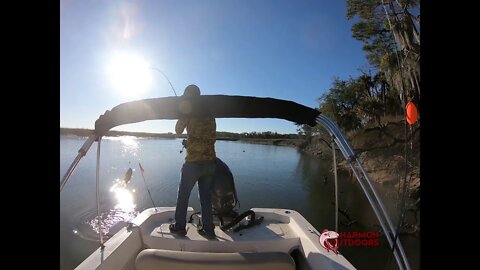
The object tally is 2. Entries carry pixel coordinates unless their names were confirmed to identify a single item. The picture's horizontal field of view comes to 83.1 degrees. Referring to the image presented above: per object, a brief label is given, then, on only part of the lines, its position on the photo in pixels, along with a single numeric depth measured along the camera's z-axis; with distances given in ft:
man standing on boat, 9.14
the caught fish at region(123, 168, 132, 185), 11.92
